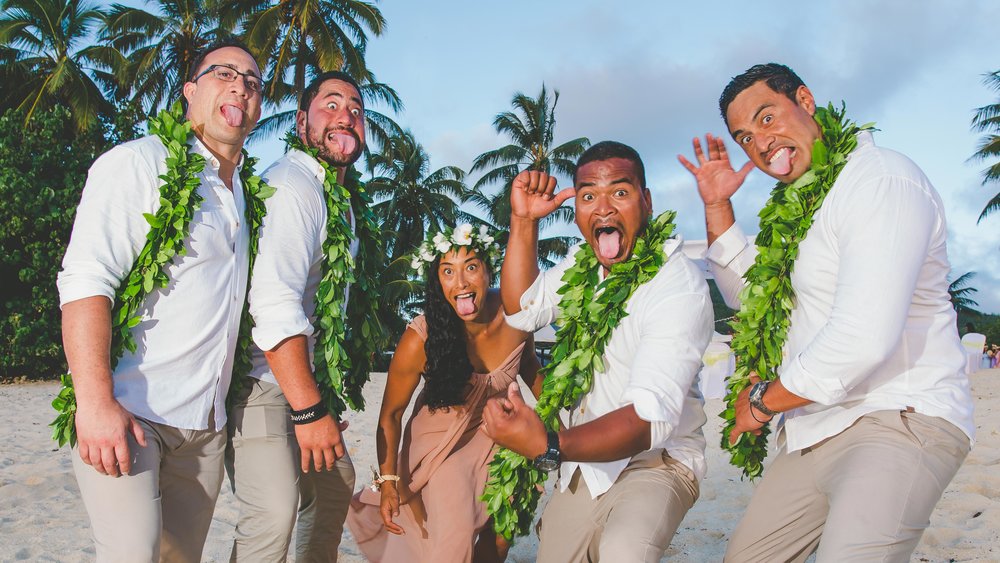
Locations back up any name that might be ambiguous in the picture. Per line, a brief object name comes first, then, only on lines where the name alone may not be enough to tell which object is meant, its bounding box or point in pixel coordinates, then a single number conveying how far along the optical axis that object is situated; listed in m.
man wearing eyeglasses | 2.75
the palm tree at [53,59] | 23.06
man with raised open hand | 2.66
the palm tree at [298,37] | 22.69
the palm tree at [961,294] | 41.12
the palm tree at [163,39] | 23.23
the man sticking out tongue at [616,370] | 2.97
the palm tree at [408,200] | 34.19
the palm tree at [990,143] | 32.34
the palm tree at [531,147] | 34.16
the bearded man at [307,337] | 3.29
